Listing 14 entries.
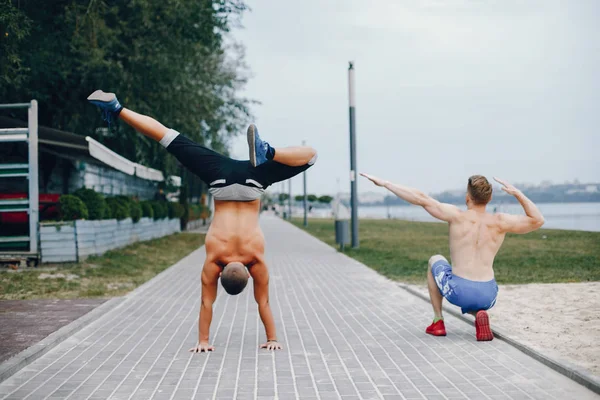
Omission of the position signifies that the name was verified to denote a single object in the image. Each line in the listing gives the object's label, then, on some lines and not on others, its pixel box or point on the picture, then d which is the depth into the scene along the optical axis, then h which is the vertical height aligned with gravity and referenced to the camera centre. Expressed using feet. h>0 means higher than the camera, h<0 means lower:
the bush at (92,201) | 49.52 +0.43
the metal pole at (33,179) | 43.39 +1.86
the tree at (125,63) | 52.01 +12.45
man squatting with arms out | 20.63 -1.03
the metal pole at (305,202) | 143.84 +0.39
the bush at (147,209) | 75.65 -0.34
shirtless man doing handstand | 18.58 +0.21
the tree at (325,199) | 381.40 +2.88
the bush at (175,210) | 98.84 -0.64
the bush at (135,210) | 66.39 -0.42
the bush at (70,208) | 45.60 -0.06
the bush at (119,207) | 58.59 -0.04
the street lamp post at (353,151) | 64.80 +5.11
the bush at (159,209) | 83.65 -0.45
